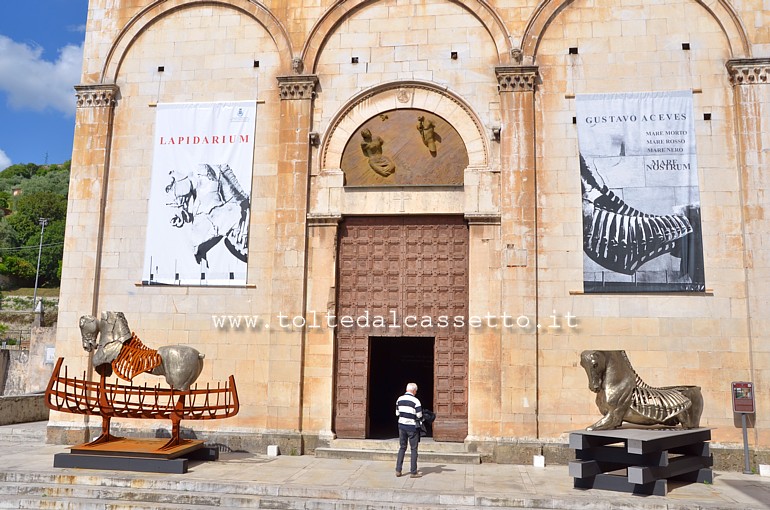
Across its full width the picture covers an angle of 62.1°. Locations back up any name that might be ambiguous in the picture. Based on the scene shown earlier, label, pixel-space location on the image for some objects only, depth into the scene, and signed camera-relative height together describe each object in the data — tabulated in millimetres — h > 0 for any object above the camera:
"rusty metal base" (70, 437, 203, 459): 13078 -2151
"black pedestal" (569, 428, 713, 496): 11305 -1949
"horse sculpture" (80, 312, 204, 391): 13703 -224
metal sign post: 14383 -941
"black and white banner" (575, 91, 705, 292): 15562 +3994
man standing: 12562 -1376
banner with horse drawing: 17188 +4095
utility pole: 75362 +5352
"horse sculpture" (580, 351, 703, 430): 12562 -843
